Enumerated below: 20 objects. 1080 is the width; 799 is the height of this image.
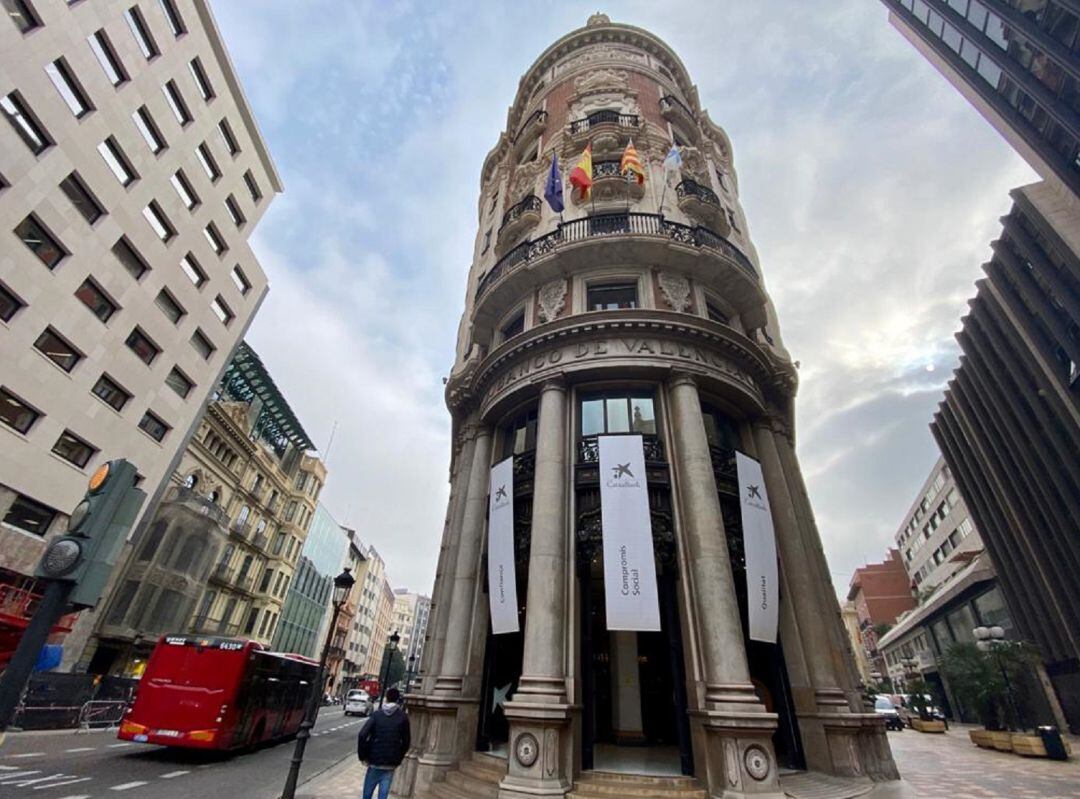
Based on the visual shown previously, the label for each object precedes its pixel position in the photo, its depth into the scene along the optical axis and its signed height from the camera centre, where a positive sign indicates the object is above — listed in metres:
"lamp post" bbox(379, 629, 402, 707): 26.02 +1.76
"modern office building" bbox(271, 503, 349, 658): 54.88 +11.07
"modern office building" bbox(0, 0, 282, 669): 19.28 +18.13
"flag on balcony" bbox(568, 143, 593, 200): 17.75 +16.58
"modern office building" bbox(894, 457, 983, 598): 50.00 +18.82
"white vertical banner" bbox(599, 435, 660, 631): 10.84 +3.46
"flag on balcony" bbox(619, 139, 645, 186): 18.38 +17.42
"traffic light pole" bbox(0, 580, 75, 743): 2.80 +0.20
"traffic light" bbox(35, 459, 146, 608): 3.18 +0.88
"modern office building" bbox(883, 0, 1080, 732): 22.28 +20.47
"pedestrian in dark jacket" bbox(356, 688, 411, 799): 8.02 -0.62
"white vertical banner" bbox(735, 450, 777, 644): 11.83 +3.62
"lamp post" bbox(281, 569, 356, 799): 8.96 -0.13
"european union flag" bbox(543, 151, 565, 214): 17.72 +15.95
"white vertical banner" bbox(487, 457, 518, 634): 12.54 +3.51
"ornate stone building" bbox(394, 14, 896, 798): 10.29 +4.17
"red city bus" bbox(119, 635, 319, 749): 13.05 -0.04
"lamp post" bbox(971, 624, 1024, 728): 21.33 +3.55
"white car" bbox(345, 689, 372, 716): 39.41 -0.29
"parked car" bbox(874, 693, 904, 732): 31.75 +0.56
